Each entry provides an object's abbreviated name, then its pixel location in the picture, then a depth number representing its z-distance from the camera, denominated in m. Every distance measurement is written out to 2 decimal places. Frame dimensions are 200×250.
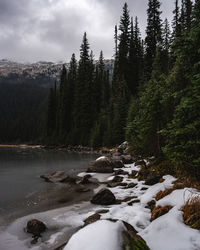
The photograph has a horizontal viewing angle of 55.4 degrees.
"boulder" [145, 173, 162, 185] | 8.81
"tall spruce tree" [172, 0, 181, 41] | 38.06
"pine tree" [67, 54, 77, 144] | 54.91
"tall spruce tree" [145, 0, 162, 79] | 40.06
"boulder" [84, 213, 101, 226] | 5.50
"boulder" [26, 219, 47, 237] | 5.12
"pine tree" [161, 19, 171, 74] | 33.34
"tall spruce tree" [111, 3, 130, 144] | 32.81
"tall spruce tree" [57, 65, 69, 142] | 55.05
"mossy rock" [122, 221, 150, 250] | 2.92
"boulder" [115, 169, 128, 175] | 12.97
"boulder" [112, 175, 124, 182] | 11.18
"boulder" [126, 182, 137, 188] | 9.26
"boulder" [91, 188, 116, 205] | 7.24
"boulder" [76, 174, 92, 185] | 11.48
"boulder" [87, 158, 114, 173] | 14.47
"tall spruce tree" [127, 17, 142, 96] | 43.59
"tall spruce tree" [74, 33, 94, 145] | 45.91
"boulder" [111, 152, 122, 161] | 20.11
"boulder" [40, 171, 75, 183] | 12.06
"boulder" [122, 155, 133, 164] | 17.97
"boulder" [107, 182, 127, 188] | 9.93
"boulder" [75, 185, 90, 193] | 9.67
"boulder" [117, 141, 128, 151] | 25.71
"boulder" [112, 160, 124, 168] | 16.00
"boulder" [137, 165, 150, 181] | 10.35
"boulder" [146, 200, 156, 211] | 6.13
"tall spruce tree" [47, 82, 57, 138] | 63.30
